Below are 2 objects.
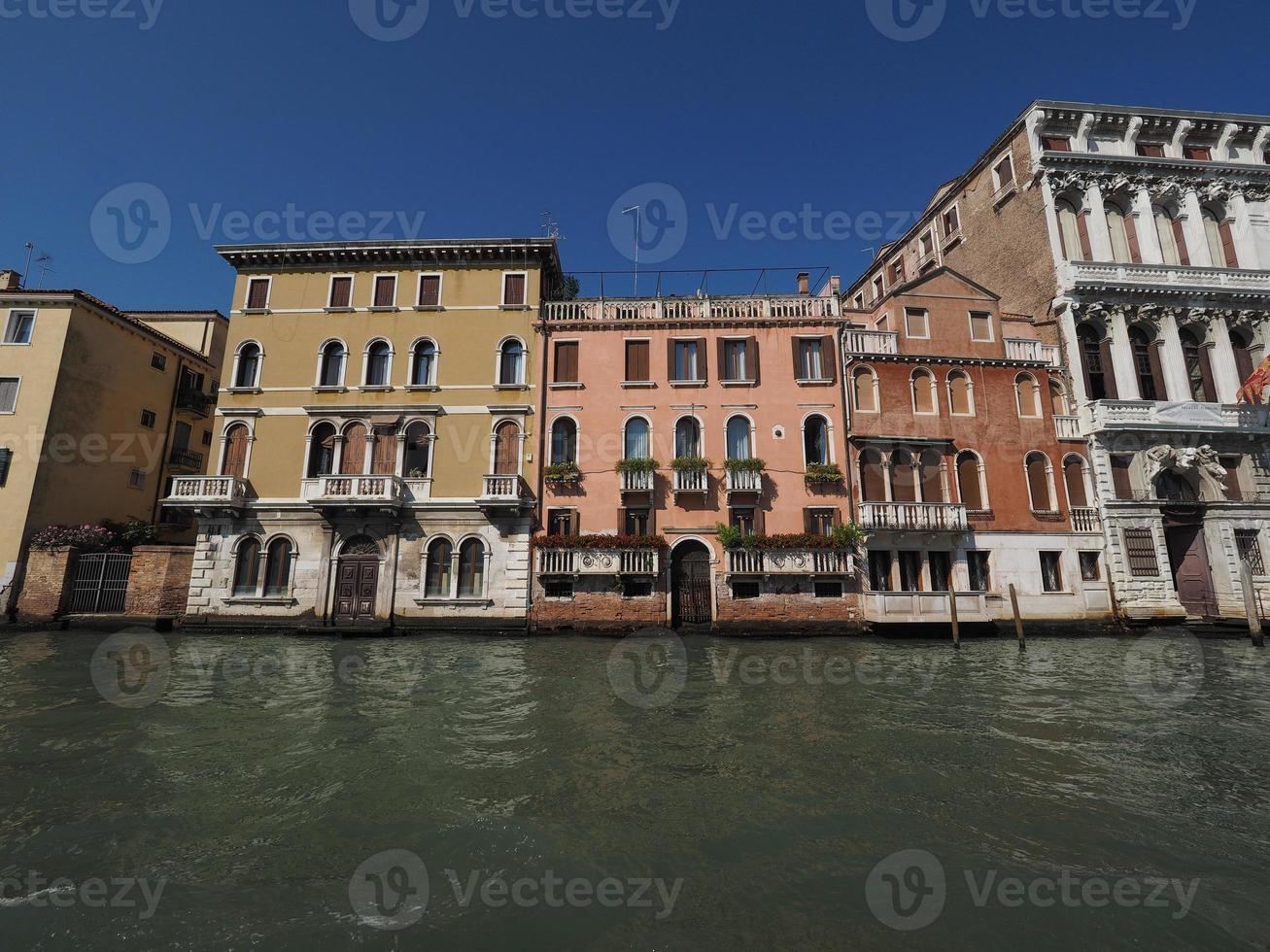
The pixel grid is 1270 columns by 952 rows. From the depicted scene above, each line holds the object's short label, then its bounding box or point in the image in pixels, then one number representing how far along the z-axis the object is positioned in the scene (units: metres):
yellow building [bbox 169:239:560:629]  19.36
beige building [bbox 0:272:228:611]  20.06
